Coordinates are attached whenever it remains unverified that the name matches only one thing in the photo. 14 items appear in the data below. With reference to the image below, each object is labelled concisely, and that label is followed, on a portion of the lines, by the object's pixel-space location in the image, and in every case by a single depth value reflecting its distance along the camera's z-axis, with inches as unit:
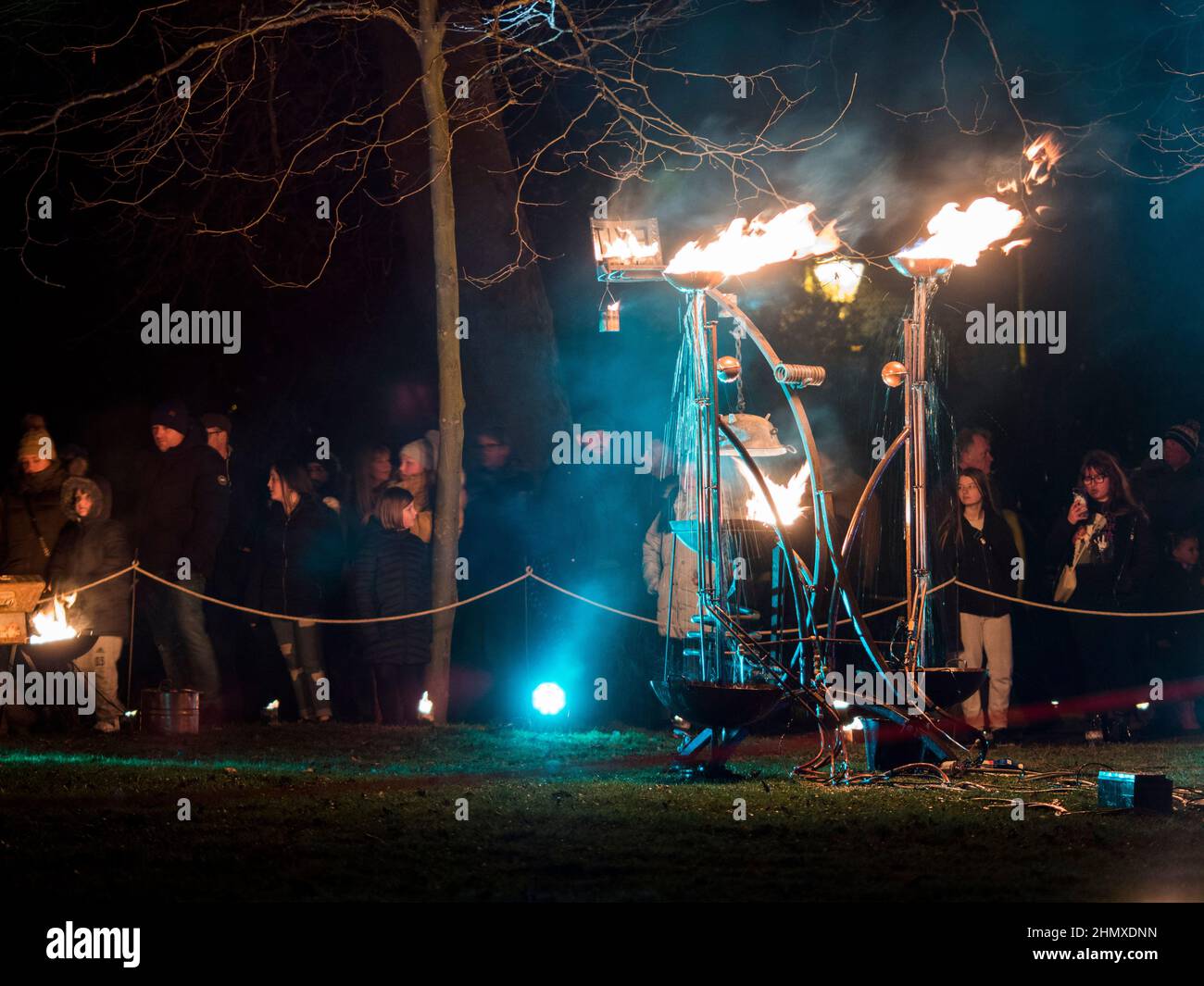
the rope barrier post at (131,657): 510.9
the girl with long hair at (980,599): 509.4
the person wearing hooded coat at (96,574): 507.2
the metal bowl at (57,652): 501.0
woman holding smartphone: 508.4
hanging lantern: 549.0
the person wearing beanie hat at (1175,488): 516.4
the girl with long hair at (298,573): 524.1
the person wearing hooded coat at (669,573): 494.0
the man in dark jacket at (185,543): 513.0
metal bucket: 485.7
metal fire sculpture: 397.4
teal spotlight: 528.1
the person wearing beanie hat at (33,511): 514.9
